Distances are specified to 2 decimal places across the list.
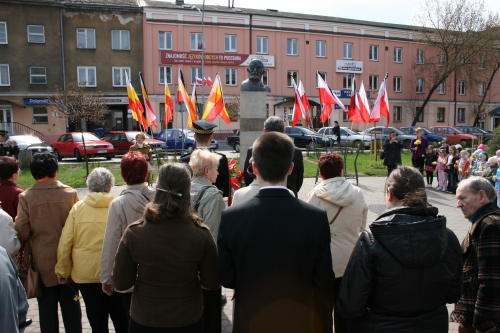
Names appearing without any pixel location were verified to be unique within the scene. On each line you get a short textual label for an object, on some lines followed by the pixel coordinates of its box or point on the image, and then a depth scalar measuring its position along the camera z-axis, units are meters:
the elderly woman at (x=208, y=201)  3.64
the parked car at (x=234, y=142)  27.78
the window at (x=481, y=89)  48.50
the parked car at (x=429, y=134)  31.48
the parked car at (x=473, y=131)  34.61
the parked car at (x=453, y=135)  32.38
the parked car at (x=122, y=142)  25.11
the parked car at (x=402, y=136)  29.15
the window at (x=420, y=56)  46.47
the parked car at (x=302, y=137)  28.51
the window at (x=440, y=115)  48.03
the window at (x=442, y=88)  47.56
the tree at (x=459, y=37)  39.25
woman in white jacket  3.72
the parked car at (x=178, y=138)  26.33
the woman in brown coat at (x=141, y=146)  11.59
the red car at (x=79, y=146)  22.30
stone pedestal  8.81
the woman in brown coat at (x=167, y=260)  2.75
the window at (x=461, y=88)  48.17
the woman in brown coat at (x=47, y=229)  3.87
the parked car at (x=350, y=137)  29.38
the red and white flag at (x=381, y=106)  14.98
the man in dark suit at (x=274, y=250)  2.53
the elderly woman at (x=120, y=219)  3.53
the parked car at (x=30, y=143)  20.19
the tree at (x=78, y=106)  28.61
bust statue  8.45
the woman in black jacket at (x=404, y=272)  2.51
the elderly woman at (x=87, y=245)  3.80
